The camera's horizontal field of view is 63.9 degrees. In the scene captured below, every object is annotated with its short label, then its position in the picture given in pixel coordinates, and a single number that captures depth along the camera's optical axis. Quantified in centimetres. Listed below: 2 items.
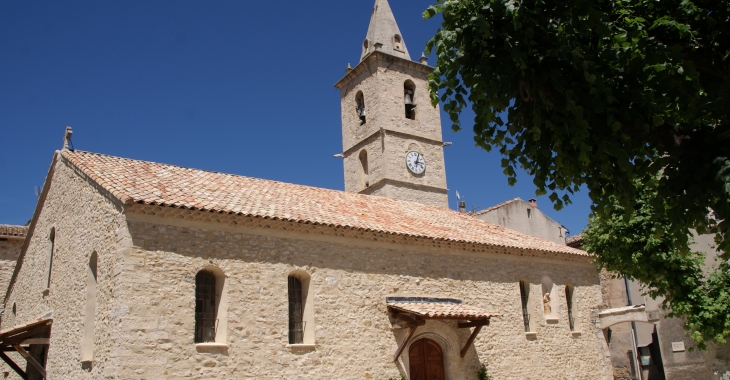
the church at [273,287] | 1184
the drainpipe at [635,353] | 2378
